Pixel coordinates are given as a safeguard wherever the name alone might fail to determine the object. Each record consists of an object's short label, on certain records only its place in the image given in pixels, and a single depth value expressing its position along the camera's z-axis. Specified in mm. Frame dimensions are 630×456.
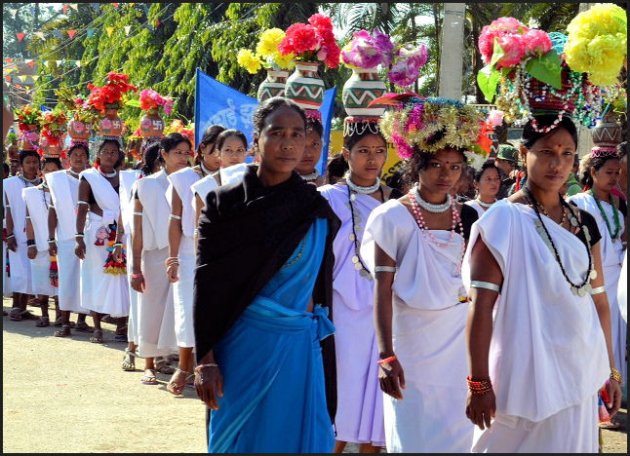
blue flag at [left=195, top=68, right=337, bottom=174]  11930
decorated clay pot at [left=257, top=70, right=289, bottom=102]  8320
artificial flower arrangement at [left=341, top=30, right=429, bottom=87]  7164
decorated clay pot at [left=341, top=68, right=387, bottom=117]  7027
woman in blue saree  4773
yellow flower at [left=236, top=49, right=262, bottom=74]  8852
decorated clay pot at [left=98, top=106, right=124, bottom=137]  12008
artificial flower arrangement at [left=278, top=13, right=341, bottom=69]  7762
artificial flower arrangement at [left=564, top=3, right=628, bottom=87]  4629
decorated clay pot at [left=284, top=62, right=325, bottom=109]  7703
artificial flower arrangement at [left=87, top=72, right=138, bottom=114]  12102
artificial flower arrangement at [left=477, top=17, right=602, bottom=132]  4711
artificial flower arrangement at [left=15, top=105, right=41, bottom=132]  15594
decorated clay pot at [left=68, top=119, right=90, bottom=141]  12906
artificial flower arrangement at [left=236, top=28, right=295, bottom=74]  8070
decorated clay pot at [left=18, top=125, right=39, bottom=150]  15547
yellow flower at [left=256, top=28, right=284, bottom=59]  8219
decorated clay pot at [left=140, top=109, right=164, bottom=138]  12008
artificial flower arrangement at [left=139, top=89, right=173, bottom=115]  12047
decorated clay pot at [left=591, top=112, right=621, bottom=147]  8805
